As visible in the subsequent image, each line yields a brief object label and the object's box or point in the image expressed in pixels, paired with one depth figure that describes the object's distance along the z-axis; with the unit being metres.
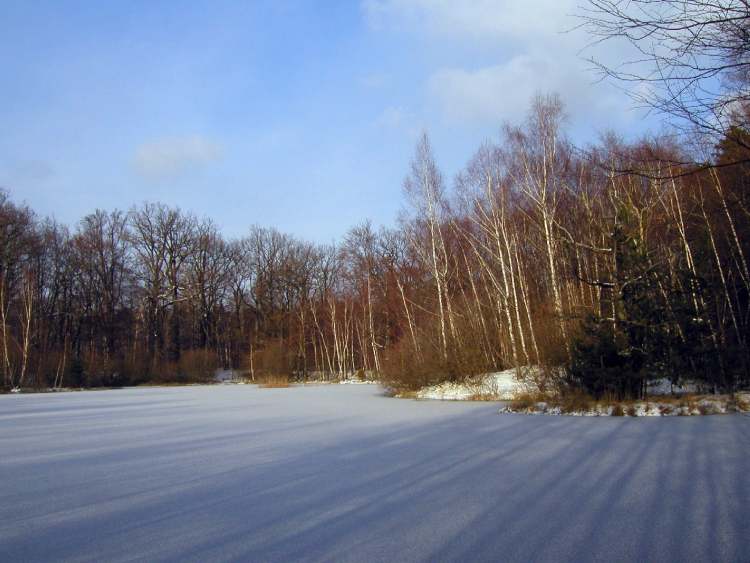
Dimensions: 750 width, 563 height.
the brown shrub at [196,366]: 39.47
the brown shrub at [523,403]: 12.20
